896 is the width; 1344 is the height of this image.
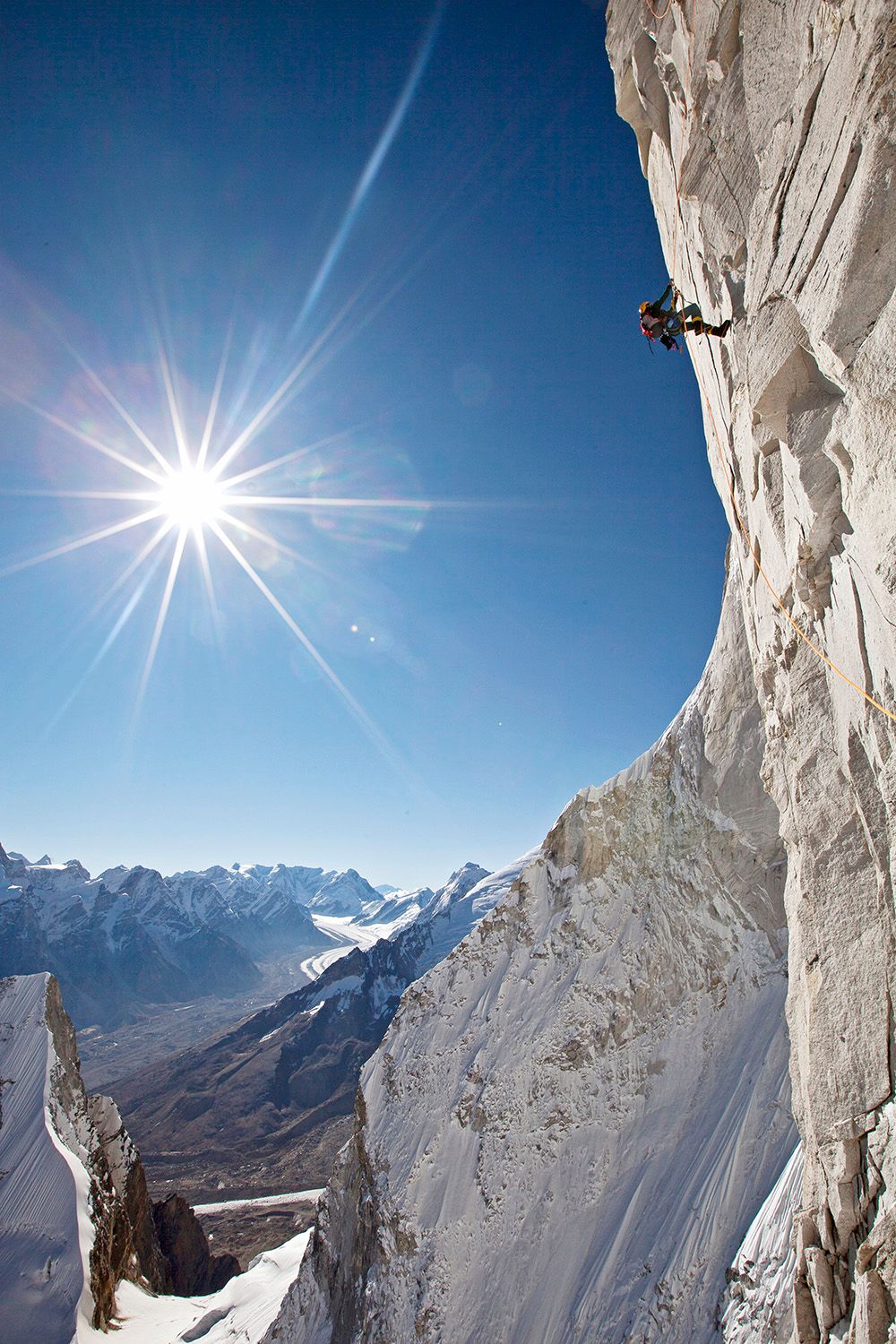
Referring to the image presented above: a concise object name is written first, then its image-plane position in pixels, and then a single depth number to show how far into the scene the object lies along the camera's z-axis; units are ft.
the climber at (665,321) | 27.91
